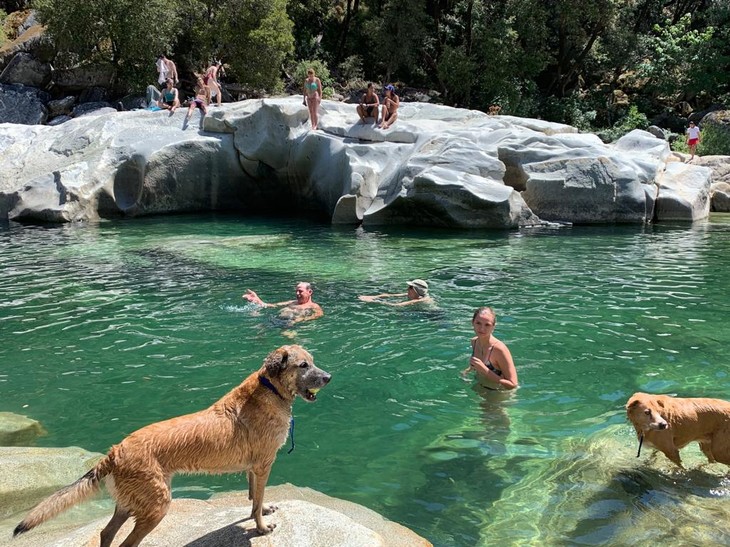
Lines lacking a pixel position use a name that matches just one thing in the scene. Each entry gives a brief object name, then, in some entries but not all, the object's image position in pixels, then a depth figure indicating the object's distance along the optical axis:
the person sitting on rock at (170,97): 23.62
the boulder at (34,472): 4.88
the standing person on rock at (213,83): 23.97
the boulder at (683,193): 19.36
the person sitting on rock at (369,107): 21.11
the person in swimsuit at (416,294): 10.17
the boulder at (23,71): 31.78
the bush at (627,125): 30.48
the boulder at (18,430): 6.06
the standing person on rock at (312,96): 20.88
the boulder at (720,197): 22.27
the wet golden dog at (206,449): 3.54
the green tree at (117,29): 28.78
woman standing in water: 6.72
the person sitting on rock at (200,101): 23.03
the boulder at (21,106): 30.42
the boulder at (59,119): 30.15
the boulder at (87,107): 30.47
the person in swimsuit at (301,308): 9.55
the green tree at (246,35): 30.14
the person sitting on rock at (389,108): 21.28
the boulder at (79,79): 31.97
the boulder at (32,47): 31.72
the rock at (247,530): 3.79
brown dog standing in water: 4.84
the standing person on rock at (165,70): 23.62
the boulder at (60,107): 31.20
